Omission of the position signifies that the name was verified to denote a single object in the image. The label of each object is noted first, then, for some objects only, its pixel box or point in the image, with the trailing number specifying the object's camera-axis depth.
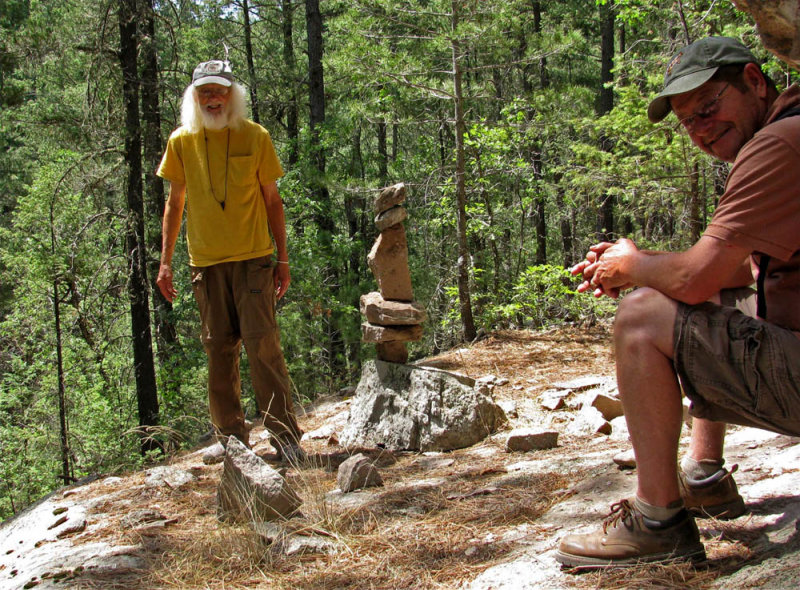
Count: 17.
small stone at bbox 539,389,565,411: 5.18
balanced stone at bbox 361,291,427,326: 5.17
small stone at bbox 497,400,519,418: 5.21
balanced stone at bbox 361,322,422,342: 5.24
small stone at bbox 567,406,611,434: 4.34
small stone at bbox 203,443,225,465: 4.86
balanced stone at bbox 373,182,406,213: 5.30
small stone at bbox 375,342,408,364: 5.35
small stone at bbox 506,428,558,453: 4.21
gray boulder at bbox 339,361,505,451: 4.77
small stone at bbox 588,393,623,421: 4.63
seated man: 1.95
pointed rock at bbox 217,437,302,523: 3.13
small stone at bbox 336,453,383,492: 3.76
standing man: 4.20
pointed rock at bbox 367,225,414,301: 5.33
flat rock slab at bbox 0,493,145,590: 2.90
